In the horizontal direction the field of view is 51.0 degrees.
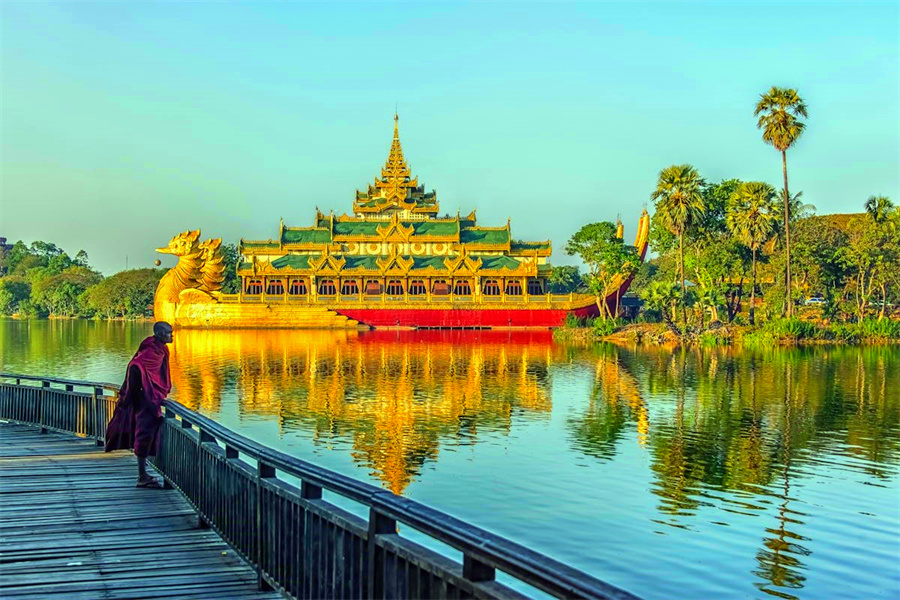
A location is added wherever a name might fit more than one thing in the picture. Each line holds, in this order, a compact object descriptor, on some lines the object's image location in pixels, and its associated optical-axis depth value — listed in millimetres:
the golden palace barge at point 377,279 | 71438
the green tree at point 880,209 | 66188
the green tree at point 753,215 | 61875
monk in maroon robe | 11094
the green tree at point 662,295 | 60375
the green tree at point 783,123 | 55344
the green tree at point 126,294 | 104750
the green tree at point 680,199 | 60281
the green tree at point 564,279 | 84625
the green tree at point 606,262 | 68062
